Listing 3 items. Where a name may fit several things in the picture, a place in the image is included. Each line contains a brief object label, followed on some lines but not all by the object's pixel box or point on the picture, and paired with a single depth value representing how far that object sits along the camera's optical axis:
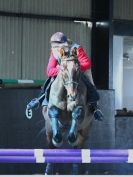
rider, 14.91
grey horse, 13.91
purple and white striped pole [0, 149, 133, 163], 14.19
